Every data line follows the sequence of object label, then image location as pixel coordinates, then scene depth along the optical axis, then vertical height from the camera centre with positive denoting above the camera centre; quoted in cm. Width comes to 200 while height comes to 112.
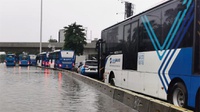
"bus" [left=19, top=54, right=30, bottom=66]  6712 -12
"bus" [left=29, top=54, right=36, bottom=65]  7503 -12
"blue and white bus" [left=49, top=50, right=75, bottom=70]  4438 +14
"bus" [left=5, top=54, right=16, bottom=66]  6562 -16
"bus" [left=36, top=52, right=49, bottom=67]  5747 +4
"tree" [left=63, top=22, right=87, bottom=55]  6356 +467
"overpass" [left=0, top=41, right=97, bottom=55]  8450 +394
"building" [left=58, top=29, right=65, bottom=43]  13600 +1123
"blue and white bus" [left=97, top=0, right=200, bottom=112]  790 +27
